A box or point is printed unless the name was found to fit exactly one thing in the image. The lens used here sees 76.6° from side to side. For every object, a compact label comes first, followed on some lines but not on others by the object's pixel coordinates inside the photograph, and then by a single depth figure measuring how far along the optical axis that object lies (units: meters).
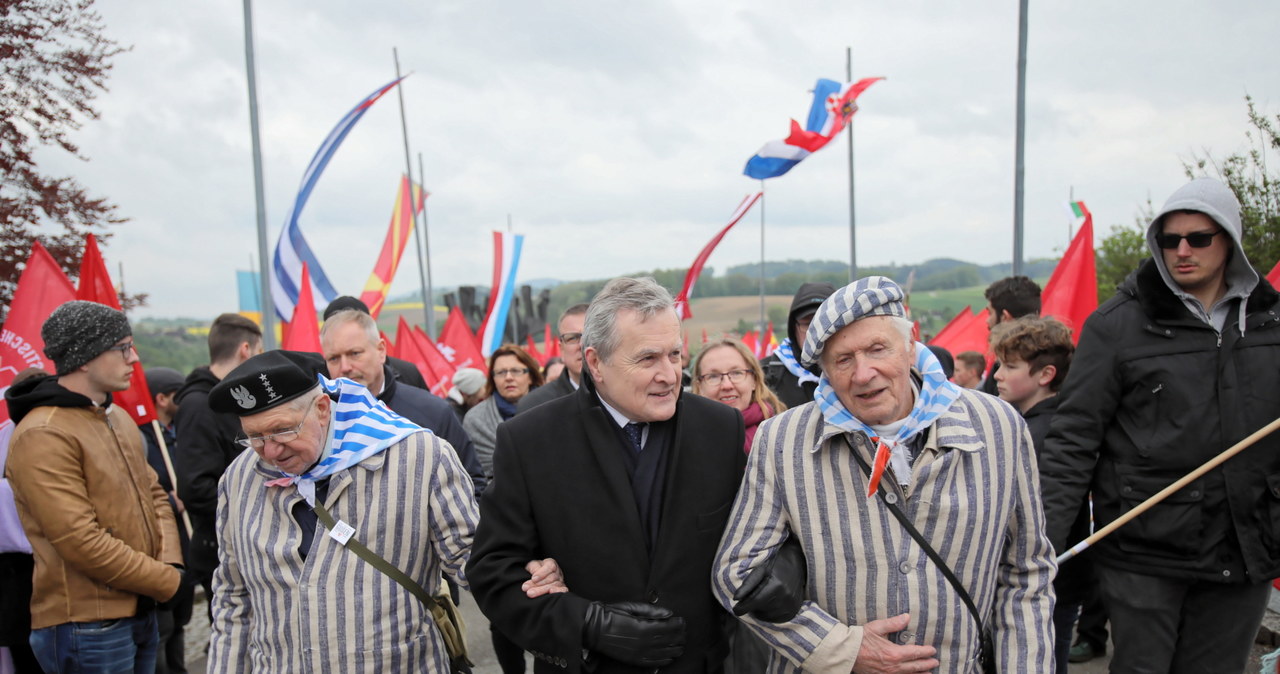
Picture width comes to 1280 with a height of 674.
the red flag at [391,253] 10.99
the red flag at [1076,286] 5.47
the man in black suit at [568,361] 4.62
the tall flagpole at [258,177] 7.04
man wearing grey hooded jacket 2.71
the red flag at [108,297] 4.78
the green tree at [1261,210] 6.04
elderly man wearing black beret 2.31
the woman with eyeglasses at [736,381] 3.90
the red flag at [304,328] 7.12
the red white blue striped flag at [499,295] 11.74
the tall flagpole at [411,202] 13.06
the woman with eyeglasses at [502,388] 5.33
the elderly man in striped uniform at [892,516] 2.06
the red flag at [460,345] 9.75
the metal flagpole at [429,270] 14.20
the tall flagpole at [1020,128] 7.56
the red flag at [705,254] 7.15
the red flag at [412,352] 9.02
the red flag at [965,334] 7.74
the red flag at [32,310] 4.61
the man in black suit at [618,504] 2.18
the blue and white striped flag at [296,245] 8.53
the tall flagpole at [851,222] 11.67
